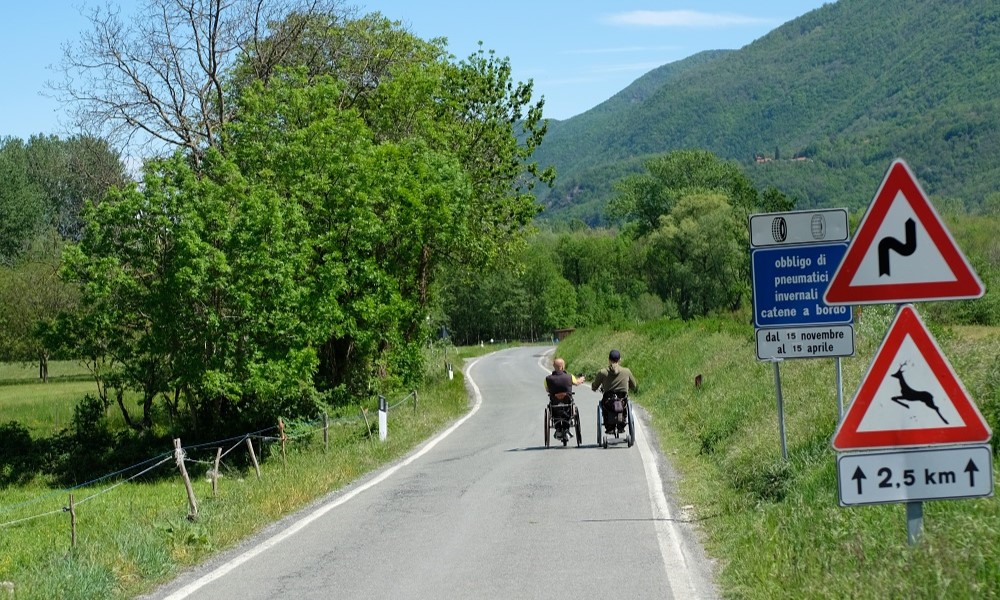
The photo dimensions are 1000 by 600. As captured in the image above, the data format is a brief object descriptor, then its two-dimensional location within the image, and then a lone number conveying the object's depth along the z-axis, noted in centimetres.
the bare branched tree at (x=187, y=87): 3434
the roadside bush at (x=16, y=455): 3391
